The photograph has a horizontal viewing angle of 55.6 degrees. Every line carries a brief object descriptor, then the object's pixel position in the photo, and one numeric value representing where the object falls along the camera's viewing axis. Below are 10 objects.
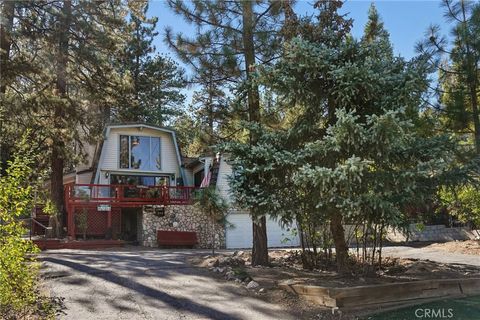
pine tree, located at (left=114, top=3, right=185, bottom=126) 30.47
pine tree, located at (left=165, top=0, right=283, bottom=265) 10.34
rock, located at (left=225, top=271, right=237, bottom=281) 8.74
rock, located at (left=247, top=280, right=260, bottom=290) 8.14
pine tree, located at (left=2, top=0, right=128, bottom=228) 14.47
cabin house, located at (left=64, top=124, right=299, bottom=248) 20.41
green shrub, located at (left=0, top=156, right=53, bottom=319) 4.59
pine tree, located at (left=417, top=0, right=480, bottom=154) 12.27
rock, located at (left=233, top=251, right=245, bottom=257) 11.93
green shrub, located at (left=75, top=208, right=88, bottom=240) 19.19
